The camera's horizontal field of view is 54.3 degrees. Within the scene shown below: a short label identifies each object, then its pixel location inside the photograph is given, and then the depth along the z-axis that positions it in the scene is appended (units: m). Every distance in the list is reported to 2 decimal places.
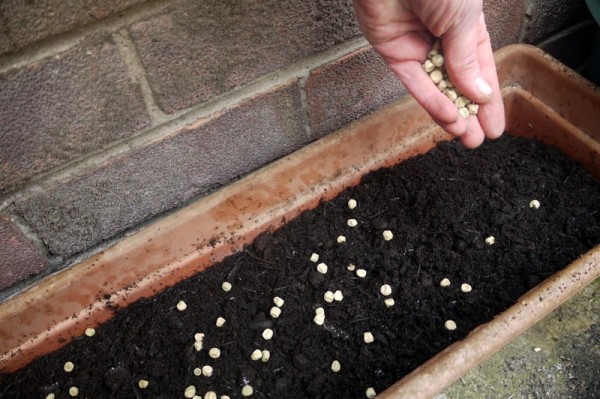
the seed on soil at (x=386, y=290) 0.42
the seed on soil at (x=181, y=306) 0.42
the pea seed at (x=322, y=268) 0.43
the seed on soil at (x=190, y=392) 0.38
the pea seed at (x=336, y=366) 0.39
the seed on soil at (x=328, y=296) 0.42
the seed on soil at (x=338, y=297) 0.42
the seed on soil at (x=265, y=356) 0.40
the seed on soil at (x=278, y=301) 0.42
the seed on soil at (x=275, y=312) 0.41
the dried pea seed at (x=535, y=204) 0.45
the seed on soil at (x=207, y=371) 0.39
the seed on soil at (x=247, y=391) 0.38
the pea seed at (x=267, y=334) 0.41
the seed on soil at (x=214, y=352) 0.40
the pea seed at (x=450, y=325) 0.40
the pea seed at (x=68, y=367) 0.40
